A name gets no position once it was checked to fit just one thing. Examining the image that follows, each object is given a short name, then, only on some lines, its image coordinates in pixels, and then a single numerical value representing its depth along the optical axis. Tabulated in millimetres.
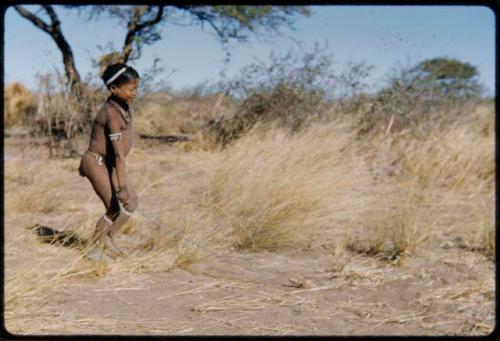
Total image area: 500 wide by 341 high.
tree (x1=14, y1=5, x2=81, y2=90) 12095
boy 3900
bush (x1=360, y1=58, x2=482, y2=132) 9852
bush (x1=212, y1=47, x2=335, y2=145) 10344
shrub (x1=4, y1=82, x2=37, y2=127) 14492
